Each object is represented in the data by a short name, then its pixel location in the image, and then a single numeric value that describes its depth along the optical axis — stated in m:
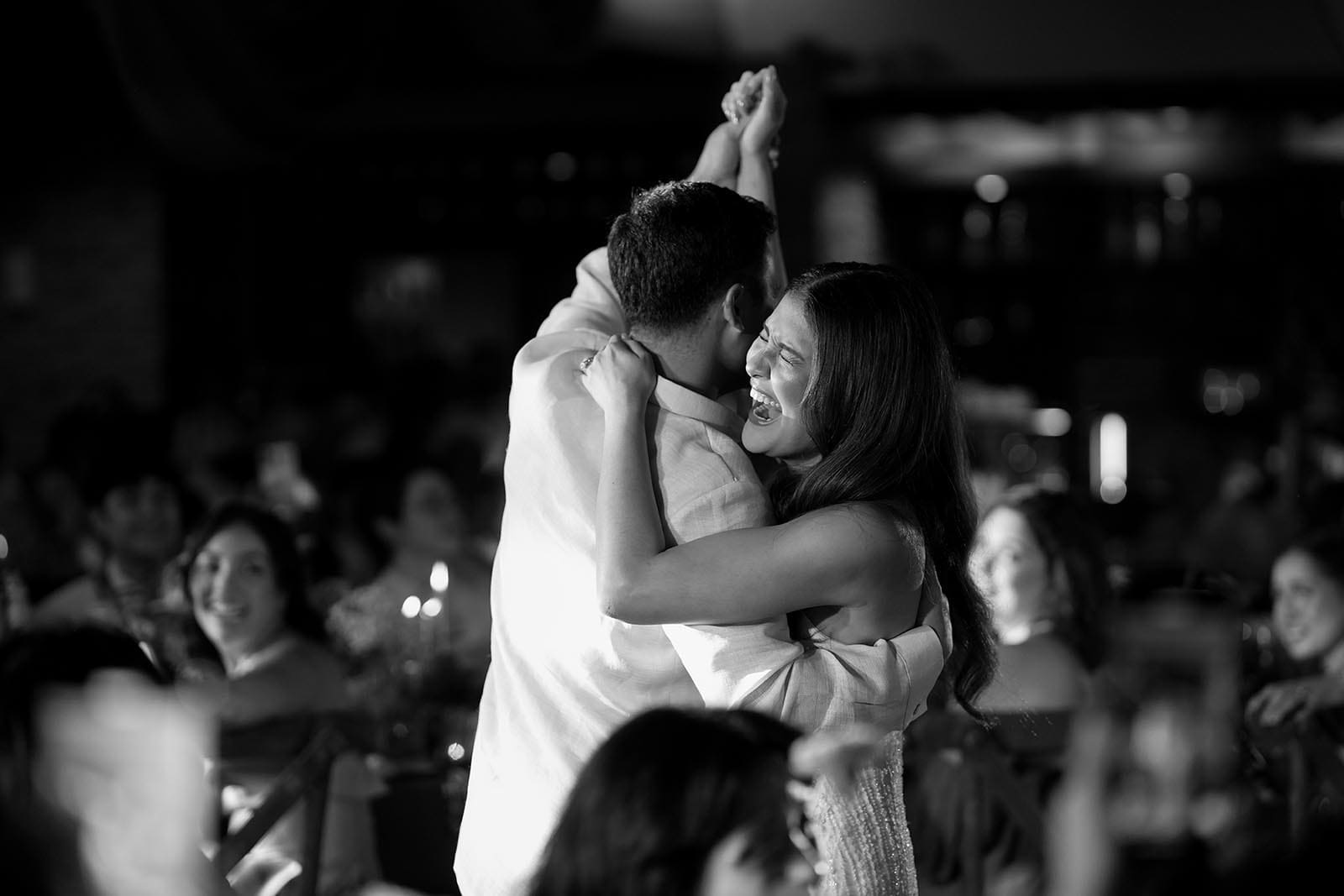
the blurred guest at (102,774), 1.82
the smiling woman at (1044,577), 3.88
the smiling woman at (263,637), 3.62
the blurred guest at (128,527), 5.04
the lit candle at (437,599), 4.15
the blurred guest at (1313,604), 4.16
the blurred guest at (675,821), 1.48
